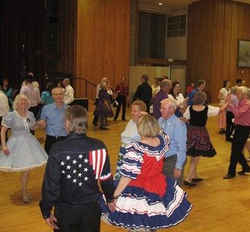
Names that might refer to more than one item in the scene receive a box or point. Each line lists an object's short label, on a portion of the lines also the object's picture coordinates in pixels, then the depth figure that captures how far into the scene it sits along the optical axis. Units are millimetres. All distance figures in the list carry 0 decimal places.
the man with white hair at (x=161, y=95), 6219
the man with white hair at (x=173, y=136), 3984
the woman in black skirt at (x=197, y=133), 5395
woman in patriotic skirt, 2814
